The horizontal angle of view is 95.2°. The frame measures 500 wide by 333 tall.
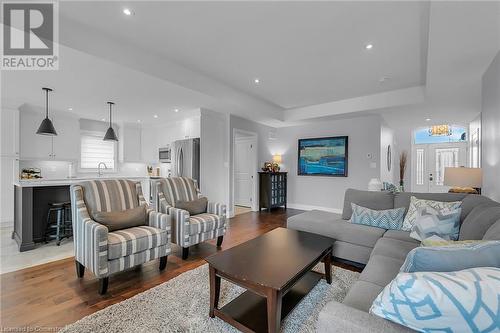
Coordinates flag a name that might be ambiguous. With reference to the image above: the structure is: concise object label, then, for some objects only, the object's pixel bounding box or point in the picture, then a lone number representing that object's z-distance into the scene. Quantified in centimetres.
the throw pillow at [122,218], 239
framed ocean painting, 568
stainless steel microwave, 574
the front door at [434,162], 665
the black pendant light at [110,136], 494
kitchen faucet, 588
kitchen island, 311
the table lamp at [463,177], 306
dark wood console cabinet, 598
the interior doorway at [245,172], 618
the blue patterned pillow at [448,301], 70
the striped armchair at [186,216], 289
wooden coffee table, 148
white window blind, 573
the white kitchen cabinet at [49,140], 474
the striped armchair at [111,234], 210
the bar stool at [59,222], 336
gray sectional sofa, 88
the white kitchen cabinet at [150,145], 622
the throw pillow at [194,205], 325
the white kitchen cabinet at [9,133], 431
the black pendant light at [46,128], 388
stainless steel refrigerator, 484
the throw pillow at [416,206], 238
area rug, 164
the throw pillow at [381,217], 271
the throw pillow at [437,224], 212
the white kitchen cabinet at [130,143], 612
